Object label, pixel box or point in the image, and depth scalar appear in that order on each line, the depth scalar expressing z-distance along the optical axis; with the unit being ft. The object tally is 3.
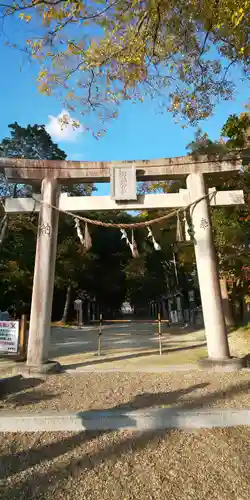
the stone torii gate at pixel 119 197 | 22.91
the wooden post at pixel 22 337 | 27.86
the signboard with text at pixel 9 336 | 25.81
